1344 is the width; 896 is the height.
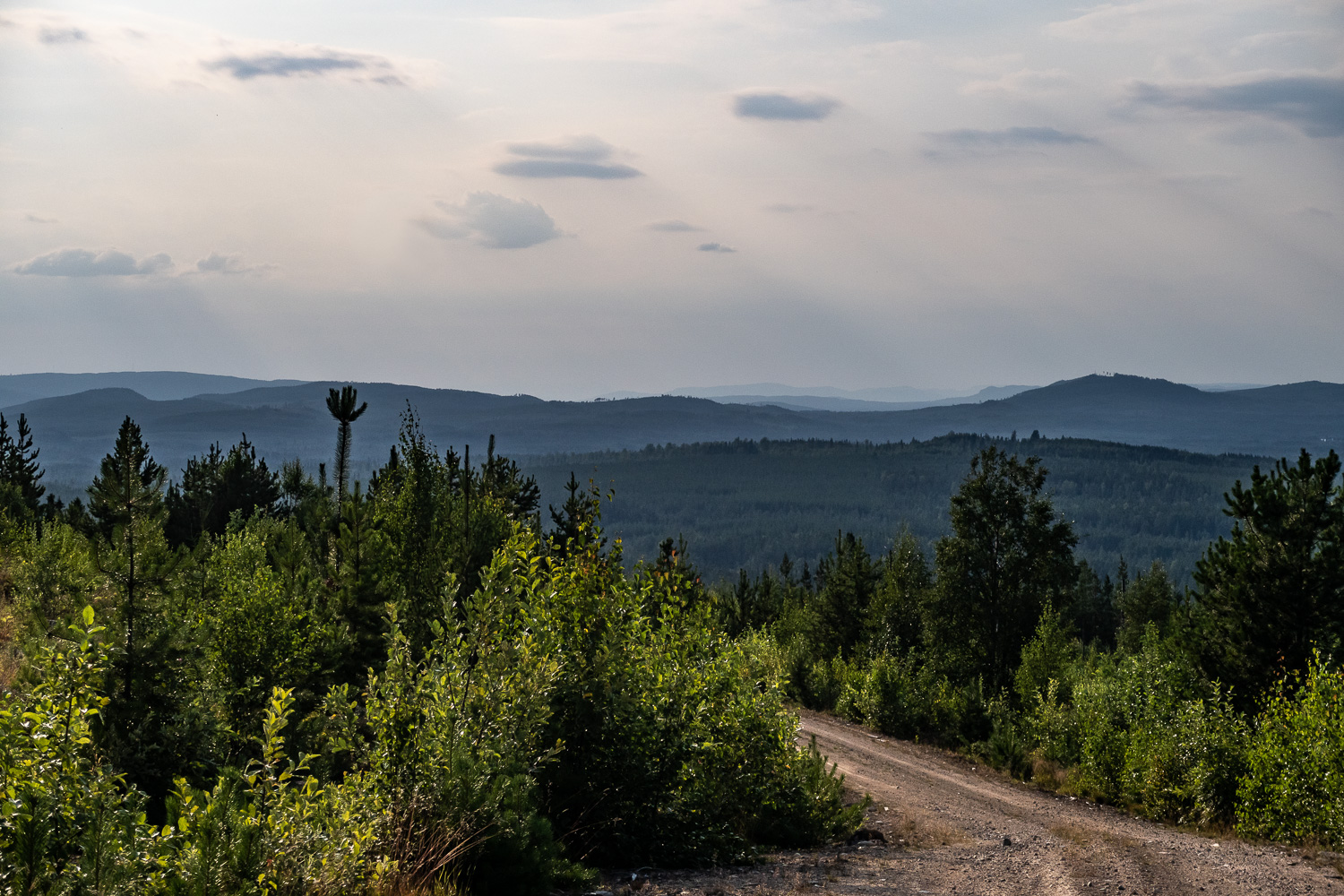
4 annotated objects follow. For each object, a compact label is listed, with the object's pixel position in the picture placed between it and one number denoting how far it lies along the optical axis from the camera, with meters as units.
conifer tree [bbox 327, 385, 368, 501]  30.22
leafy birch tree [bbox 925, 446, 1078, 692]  36.03
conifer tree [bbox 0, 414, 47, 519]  44.50
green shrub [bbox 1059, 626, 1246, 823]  18.94
